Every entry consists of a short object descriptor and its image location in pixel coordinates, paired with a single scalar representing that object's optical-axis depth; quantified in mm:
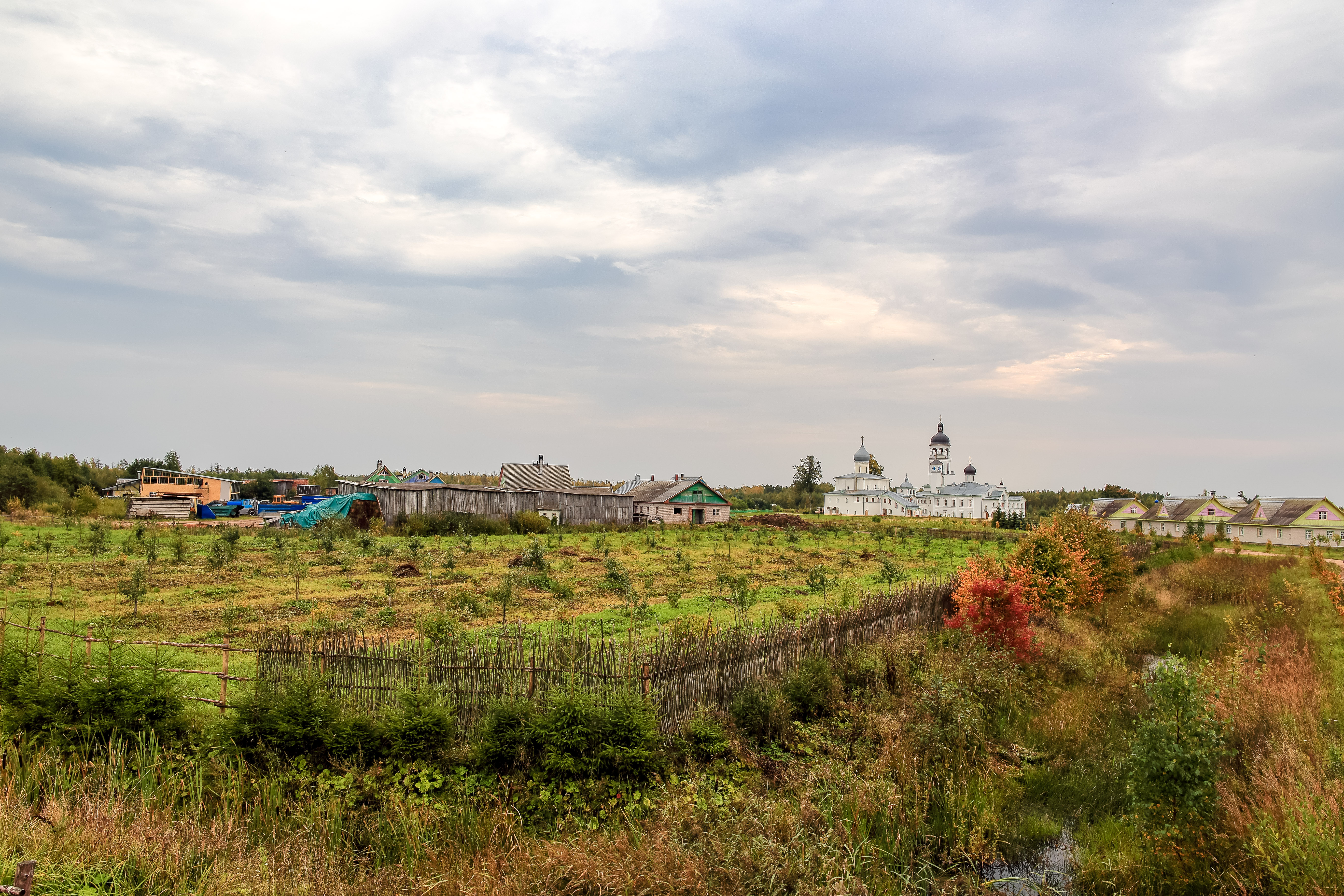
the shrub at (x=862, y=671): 11531
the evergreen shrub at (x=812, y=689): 10141
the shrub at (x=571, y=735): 7422
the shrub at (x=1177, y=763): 6363
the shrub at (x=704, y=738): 8375
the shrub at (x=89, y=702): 7715
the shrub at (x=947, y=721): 9156
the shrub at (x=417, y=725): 7609
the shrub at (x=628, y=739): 7512
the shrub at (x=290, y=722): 7684
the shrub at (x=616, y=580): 18922
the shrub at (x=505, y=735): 7637
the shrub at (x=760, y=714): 9477
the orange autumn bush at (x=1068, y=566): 17453
